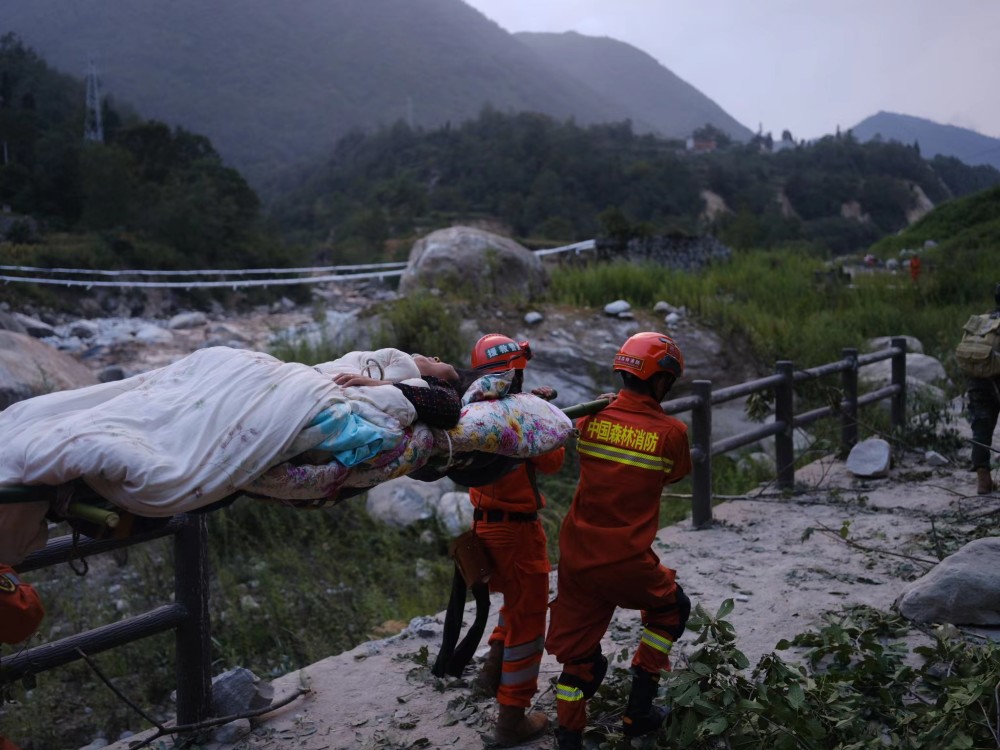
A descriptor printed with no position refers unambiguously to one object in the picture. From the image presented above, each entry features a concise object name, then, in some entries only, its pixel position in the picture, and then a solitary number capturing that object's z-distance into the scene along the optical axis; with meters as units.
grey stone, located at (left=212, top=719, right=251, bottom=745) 3.68
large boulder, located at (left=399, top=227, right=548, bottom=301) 11.85
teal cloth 2.52
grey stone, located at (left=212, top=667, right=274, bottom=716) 3.80
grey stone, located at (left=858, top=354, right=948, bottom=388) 11.17
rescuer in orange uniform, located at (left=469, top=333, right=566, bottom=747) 3.47
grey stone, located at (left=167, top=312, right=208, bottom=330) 14.53
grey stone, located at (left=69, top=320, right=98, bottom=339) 13.04
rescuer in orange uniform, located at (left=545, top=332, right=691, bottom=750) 3.21
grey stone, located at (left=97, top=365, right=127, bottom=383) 10.79
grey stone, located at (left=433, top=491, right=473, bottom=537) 7.39
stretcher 2.33
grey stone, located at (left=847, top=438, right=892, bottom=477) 7.57
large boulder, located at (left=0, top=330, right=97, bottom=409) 8.59
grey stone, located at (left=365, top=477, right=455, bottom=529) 7.71
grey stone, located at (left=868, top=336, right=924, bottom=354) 12.46
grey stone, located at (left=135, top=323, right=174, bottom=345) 12.87
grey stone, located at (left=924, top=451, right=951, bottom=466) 7.88
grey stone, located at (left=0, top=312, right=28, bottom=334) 11.63
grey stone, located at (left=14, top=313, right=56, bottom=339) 12.52
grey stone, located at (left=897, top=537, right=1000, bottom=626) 4.11
